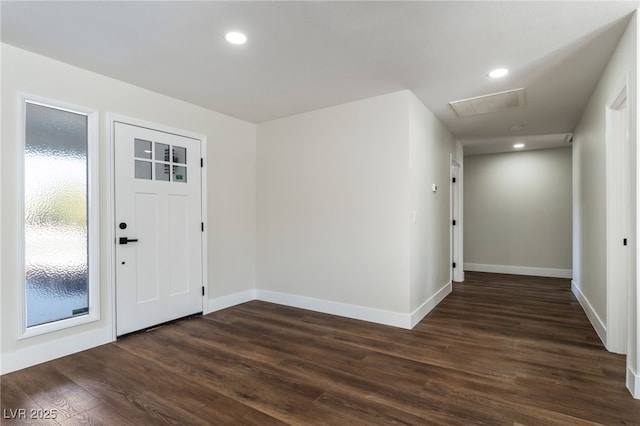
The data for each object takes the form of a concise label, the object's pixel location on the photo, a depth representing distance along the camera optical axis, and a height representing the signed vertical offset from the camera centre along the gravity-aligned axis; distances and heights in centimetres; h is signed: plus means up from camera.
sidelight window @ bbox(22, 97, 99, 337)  276 -2
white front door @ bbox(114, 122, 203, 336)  336 -14
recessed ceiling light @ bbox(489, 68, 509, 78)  308 +131
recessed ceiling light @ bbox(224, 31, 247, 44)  247 +133
